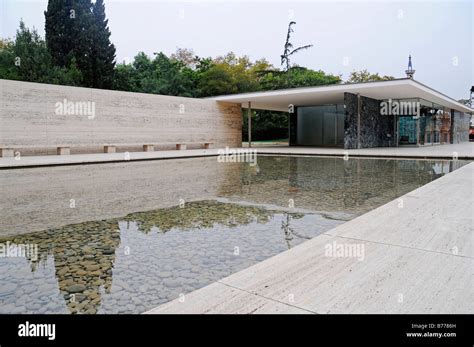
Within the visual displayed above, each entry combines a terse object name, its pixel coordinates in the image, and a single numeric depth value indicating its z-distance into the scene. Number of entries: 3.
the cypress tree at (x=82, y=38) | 22.83
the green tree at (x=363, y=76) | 39.09
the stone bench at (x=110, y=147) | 12.63
